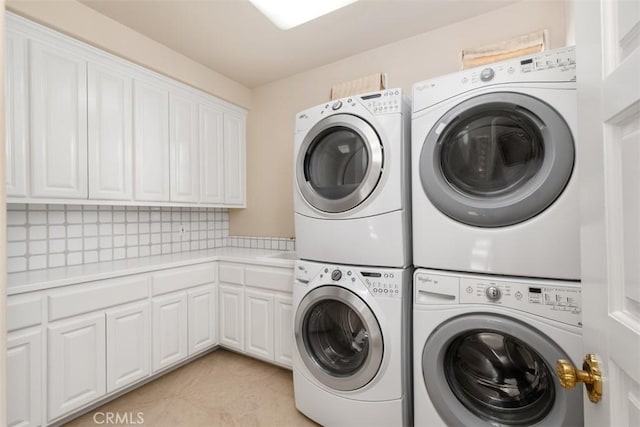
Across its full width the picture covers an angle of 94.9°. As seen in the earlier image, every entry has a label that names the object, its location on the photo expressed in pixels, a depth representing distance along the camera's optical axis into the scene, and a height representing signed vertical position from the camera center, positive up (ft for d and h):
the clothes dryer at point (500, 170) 3.55 +0.60
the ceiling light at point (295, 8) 5.99 +4.35
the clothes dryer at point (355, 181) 4.80 +0.60
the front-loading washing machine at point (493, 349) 3.47 -1.83
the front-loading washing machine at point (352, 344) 4.66 -2.27
